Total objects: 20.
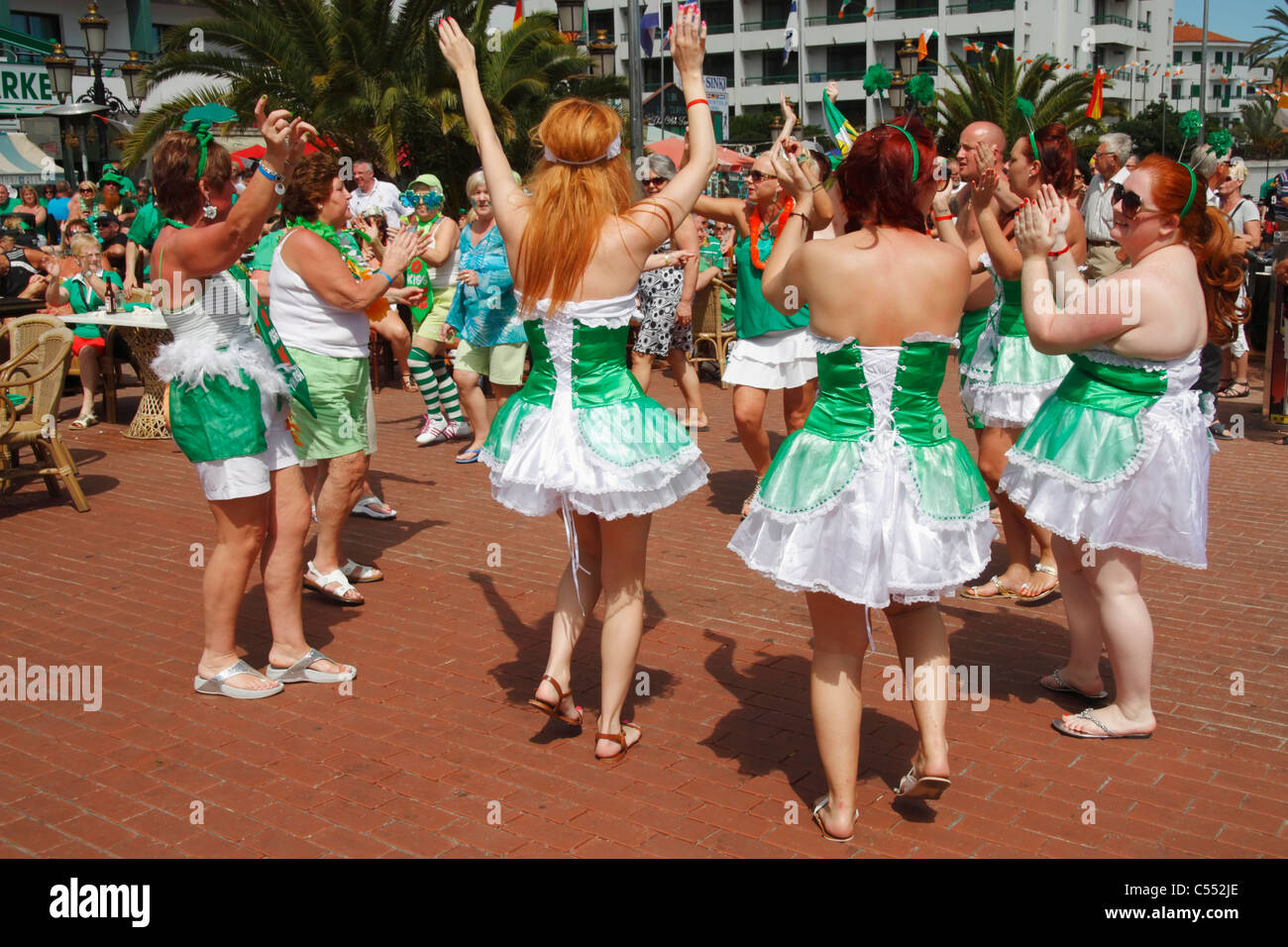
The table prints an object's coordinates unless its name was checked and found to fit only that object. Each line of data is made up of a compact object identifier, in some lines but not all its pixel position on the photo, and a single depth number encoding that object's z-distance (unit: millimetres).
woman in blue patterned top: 8445
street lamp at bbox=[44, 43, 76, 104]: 16938
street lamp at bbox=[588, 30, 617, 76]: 15688
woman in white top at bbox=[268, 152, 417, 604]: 5316
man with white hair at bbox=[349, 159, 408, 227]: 12688
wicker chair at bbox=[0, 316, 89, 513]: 7469
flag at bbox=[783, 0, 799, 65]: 27111
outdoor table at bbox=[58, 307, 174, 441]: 10023
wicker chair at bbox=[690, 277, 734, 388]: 12414
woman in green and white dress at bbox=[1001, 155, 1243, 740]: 3738
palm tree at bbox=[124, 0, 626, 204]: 18344
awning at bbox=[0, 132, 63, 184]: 28584
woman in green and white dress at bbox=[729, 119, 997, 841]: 3252
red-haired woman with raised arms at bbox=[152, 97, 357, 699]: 4242
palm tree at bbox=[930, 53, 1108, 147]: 28359
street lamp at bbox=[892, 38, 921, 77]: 18734
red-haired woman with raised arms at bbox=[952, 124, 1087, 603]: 4938
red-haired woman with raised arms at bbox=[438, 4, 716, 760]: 3746
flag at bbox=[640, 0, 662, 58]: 18073
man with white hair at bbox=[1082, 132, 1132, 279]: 9055
